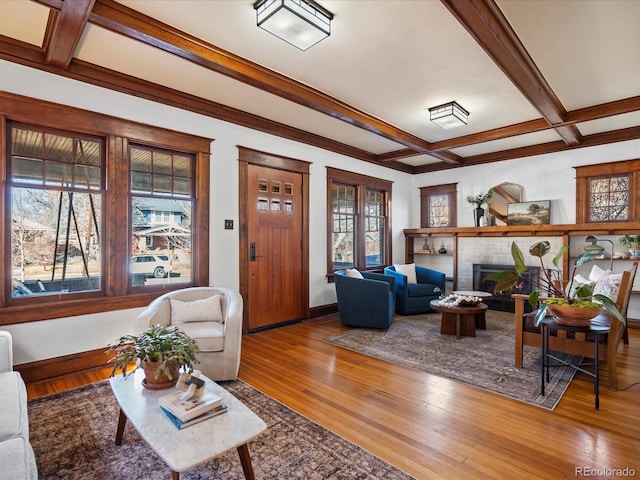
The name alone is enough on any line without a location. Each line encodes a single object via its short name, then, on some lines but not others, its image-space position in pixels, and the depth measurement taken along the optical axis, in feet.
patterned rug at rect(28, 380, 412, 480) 5.97
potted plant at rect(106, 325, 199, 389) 6.13
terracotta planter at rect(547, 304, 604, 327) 8.44
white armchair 9.49
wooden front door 15.02
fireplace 18.89
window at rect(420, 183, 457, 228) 22.88
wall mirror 20.03
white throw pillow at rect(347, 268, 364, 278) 16.26
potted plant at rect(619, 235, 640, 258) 15.78
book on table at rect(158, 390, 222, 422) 5.25
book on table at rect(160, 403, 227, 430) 5.16
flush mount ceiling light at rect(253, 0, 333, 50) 7.52
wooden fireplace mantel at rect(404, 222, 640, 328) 16.21
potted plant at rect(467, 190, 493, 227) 20.92
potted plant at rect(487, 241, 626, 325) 8.43
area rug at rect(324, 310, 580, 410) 9.36
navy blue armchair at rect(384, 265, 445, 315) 17.83
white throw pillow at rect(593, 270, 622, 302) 9.70
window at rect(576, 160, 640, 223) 16.46
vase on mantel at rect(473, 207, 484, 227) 20.89
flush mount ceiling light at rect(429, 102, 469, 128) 13.47
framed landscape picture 18.83
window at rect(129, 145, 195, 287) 12.00
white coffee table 4.54
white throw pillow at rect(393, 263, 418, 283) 19.48
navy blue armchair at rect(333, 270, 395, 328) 14.83
